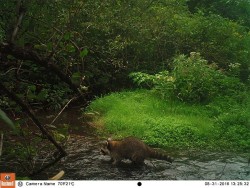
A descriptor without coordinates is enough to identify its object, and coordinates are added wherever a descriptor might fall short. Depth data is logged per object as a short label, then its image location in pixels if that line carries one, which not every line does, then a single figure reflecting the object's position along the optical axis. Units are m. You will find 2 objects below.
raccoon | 3.65
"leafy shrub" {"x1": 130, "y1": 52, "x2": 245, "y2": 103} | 3.99
